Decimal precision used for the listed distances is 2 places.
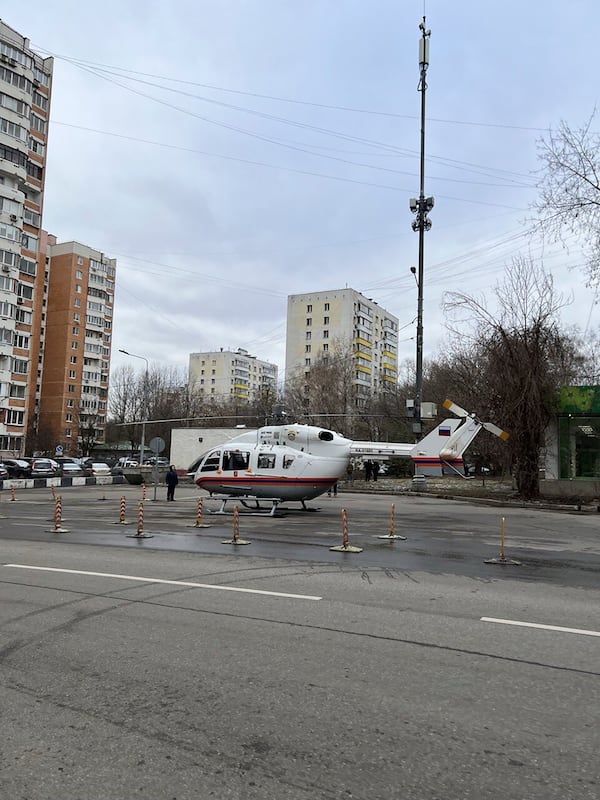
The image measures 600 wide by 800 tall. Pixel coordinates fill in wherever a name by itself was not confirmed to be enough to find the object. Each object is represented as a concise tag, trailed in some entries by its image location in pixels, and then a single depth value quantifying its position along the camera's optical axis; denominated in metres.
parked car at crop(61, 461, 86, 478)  50.89
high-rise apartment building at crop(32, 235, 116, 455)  80.88
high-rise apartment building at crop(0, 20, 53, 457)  55.09
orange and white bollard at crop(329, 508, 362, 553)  11.79
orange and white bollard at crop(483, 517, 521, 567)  10.52
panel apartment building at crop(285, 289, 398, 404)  93.31
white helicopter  21.23
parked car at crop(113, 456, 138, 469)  60.66
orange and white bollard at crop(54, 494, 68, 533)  15.15
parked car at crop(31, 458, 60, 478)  46.50
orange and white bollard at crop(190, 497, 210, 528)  15.87
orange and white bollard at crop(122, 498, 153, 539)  13.52
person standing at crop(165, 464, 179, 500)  27.99
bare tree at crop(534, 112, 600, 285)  19.38
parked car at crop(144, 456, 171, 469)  61.64
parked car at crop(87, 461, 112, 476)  51.21
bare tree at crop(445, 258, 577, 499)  26.70
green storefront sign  27.64
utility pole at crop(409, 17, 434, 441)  29.89
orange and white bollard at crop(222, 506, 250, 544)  12.69
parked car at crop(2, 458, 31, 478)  45.94
